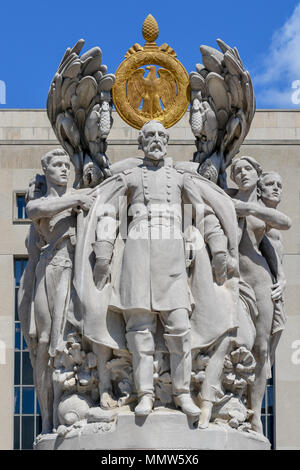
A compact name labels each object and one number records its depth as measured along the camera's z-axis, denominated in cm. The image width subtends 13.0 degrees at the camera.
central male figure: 1570
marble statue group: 1583
